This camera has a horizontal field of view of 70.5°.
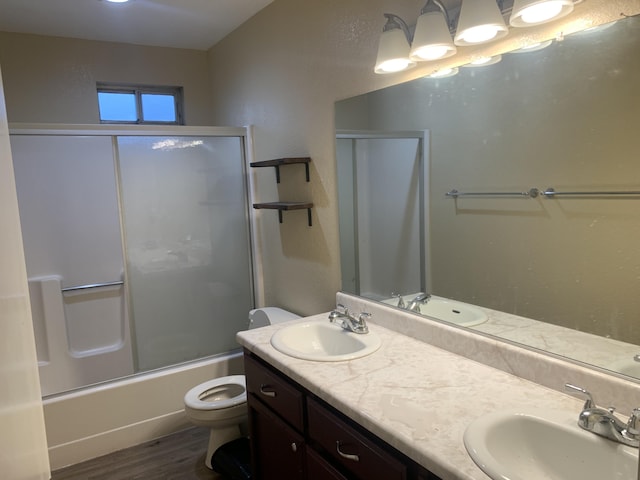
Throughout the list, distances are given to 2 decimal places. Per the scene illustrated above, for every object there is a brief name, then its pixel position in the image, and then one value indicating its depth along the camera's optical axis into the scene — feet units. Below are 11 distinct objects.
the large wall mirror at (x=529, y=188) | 3.97
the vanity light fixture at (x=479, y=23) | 4.63
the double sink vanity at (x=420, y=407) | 3.61
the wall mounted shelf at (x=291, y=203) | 8.00
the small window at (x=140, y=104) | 11.12
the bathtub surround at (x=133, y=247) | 9.61
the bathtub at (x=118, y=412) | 8.49
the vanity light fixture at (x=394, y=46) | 5.73
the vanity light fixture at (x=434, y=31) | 5.18
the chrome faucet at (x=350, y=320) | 6.37
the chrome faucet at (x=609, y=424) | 3.45
